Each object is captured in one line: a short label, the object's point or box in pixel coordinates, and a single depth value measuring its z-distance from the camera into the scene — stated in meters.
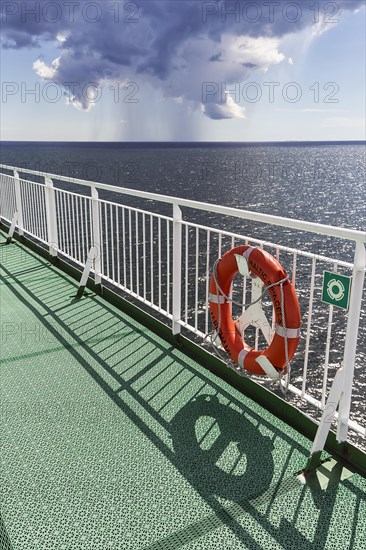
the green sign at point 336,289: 2.12
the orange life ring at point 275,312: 2.41
